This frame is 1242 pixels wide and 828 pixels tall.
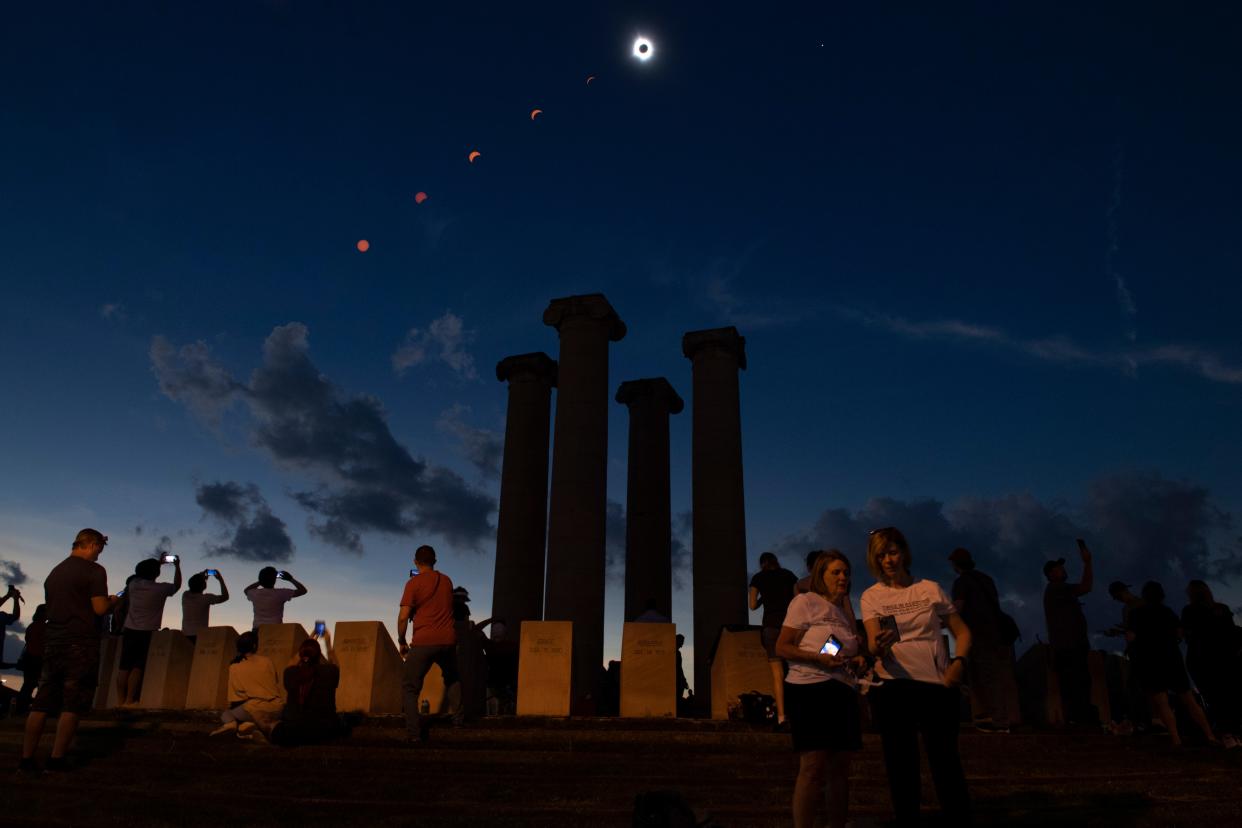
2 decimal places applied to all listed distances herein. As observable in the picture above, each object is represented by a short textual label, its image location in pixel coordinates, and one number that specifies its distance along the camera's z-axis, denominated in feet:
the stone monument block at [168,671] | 49.73
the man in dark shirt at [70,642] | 27.55
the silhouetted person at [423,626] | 34.14
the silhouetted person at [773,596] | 36.96
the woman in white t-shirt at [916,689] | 15.67
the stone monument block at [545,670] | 42.60
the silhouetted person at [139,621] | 44.55
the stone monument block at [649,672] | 43.14
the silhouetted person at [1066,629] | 41.50
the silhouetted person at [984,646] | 37.58
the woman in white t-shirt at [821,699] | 16.40
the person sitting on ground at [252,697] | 35.88
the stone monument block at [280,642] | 45.06
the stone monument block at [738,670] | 42.01
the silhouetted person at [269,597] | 47.21
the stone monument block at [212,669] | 47.83
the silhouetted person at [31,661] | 45.03
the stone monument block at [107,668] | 53.88
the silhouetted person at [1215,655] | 35.73
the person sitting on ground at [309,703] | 35.09
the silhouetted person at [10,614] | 50.65
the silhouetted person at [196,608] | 50.16
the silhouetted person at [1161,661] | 34.42
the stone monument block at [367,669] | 43.11
